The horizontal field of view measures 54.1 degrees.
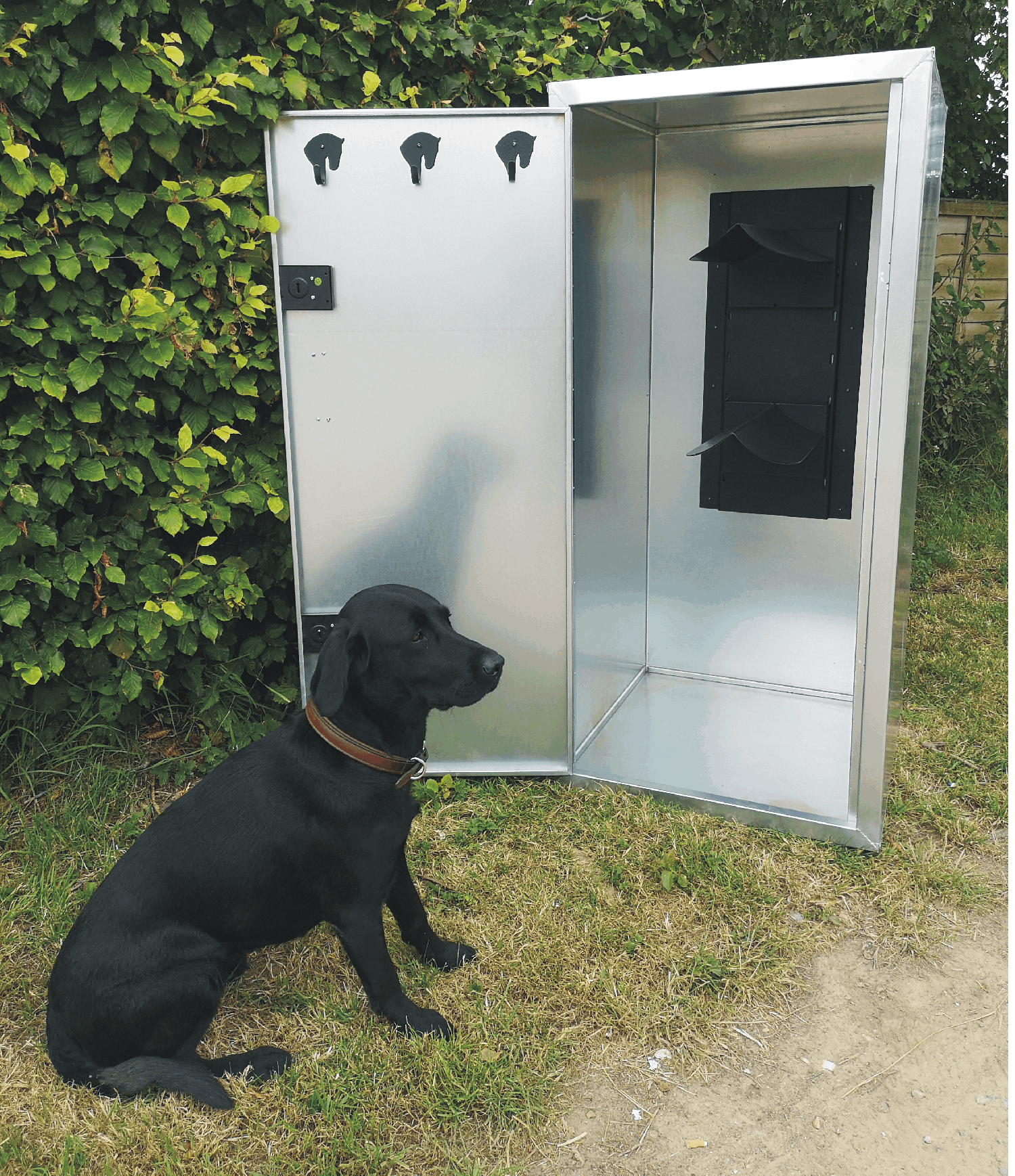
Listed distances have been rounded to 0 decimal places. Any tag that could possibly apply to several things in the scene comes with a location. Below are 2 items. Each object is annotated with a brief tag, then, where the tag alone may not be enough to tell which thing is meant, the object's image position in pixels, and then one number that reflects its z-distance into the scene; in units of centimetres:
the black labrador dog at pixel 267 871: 220
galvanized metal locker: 302
